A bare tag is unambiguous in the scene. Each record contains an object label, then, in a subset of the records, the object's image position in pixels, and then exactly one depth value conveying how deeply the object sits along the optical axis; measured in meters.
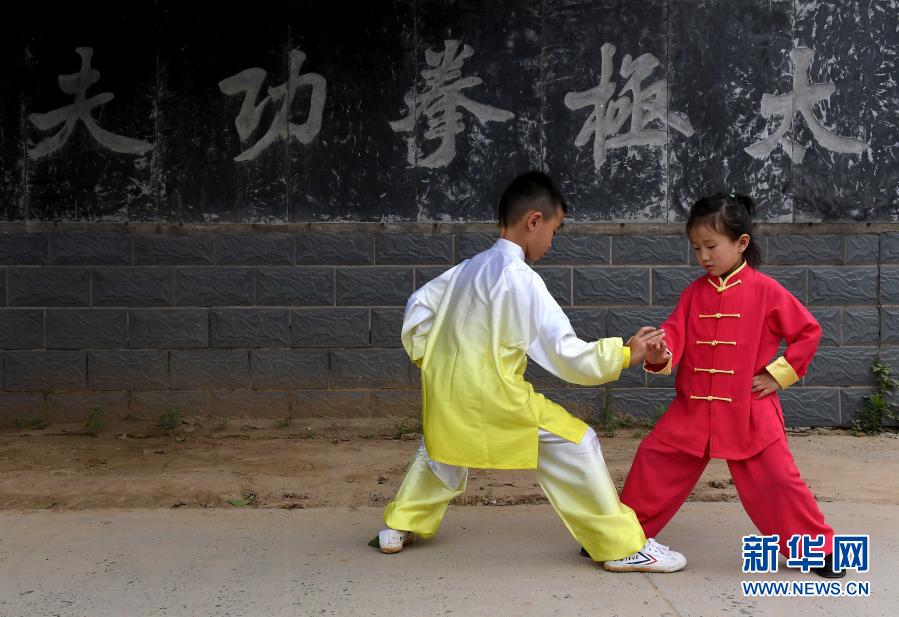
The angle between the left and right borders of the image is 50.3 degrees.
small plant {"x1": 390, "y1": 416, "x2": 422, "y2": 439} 6.04
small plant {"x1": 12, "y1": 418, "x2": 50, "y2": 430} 6.08
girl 3.38
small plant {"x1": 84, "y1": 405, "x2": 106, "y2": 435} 6.04
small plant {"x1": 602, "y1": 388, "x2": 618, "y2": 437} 6.06
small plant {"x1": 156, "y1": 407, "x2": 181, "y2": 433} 6.04
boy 3.38
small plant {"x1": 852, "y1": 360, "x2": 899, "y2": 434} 6.12
